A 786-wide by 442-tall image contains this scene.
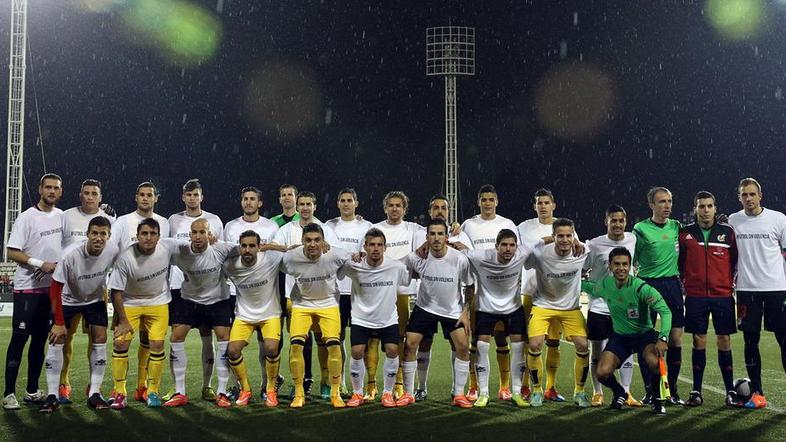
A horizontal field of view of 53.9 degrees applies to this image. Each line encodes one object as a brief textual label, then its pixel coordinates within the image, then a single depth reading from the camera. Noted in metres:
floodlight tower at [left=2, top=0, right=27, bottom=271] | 24.22
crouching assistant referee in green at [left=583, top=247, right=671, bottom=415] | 6.26
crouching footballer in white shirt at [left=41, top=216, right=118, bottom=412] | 6.25
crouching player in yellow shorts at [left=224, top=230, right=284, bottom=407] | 6.59
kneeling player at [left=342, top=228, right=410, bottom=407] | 6.64
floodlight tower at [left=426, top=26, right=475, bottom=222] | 28.30
